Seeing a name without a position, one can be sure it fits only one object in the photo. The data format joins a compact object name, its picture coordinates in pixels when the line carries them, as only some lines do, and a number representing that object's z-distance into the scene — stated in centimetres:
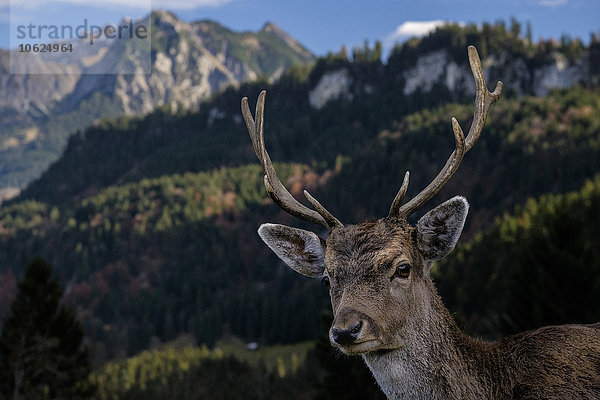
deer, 487
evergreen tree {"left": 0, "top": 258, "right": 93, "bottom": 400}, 2631
